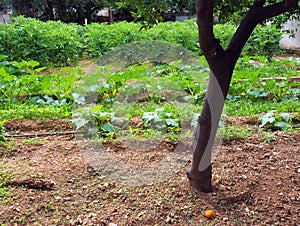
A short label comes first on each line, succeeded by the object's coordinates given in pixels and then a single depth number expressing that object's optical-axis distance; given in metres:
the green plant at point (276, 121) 3.58
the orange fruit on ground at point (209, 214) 2.17
